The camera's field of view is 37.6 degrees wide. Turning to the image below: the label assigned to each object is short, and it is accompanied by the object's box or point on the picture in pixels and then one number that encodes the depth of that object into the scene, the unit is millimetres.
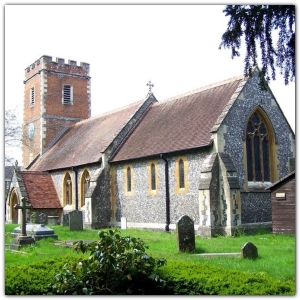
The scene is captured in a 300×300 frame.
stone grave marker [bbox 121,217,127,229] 19203
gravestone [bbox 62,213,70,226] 21594
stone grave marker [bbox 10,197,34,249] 12086
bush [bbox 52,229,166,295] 7090
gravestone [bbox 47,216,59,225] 22498
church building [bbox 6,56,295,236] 15977
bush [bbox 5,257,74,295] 6895
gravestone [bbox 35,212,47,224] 21453
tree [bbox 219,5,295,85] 7266
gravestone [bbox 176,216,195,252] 11555
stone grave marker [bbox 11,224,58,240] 13547
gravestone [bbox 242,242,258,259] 9898
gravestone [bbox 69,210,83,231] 18167
